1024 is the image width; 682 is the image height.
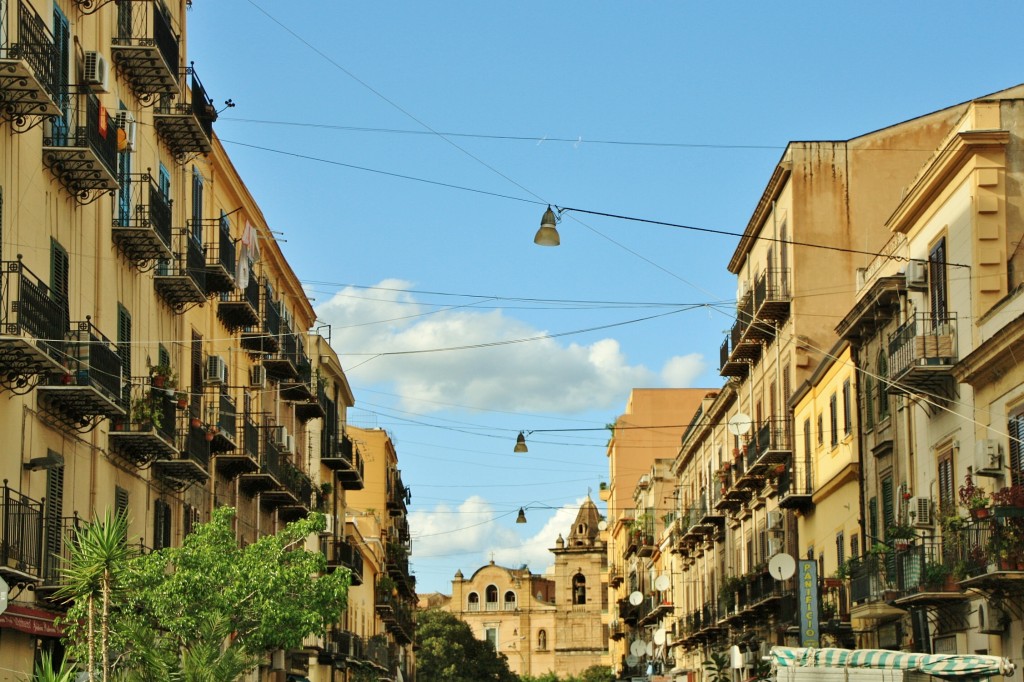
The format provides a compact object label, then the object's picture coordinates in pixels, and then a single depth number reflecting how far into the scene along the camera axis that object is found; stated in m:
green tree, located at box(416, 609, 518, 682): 115.19
